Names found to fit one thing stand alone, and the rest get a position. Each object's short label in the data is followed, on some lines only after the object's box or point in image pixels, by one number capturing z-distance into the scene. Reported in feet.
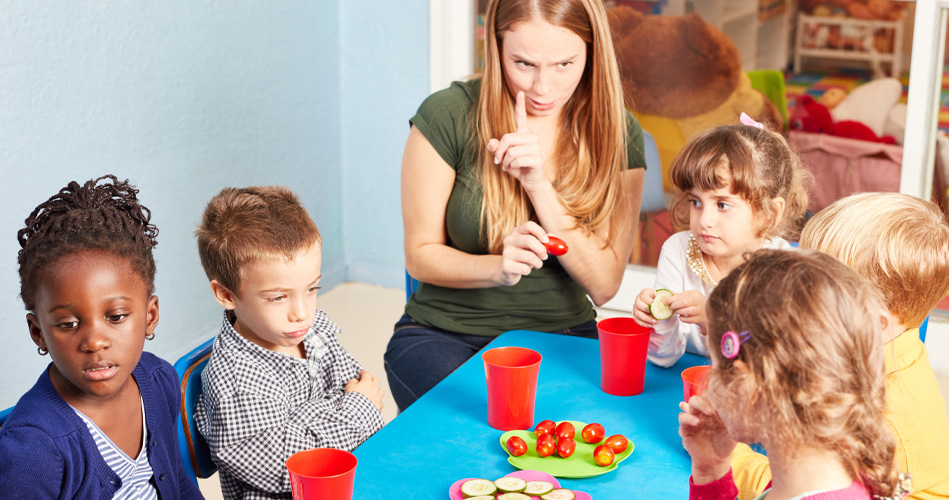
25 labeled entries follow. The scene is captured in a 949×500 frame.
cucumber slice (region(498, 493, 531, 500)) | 3.46
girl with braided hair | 3.60
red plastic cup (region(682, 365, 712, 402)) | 4.11
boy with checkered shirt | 4.33
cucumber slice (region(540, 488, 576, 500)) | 3.50
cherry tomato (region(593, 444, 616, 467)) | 3.81
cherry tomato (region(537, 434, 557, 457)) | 3.89
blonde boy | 3.97
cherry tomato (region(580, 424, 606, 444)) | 4.02
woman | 5.85
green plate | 3.78
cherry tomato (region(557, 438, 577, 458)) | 3.88
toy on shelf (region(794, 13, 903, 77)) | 10.27
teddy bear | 11.12
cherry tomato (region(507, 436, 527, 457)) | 3.91
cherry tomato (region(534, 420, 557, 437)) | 4.04
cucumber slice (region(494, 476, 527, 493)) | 3.53
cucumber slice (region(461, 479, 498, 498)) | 3.55
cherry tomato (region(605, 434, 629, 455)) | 3.94
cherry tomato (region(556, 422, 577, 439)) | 3.99
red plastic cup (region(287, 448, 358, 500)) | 3.22
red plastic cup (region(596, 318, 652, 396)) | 4.51
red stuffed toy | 10.66
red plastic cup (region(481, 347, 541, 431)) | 4.08
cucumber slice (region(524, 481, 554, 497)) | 3.51
